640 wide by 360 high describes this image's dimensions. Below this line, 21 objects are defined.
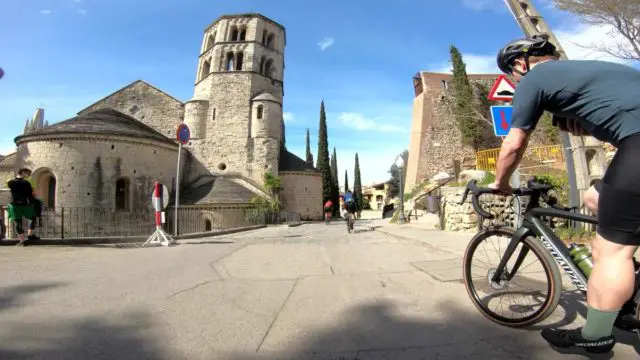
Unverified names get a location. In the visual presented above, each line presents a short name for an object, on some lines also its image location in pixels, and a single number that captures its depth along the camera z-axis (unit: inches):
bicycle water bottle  70.5
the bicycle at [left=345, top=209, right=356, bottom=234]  422.9
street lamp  541.5
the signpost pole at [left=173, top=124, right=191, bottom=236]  363.7
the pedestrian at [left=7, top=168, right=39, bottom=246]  259.0
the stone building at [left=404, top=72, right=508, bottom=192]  1181.7
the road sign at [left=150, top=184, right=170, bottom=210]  306.2
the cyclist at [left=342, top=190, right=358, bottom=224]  436.5
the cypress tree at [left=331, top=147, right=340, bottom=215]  1609.7
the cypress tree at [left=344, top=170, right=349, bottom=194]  2223.5
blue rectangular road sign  211.8
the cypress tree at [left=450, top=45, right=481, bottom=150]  1140.5
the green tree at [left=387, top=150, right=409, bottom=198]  1806.1
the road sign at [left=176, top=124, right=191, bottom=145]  363.3
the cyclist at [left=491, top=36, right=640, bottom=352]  56.2
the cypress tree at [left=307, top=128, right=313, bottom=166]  2033.7
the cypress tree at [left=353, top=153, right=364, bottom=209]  1985.1
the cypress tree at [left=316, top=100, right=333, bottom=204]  1450.5
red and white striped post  306.0
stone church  820.6
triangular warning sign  214.7
